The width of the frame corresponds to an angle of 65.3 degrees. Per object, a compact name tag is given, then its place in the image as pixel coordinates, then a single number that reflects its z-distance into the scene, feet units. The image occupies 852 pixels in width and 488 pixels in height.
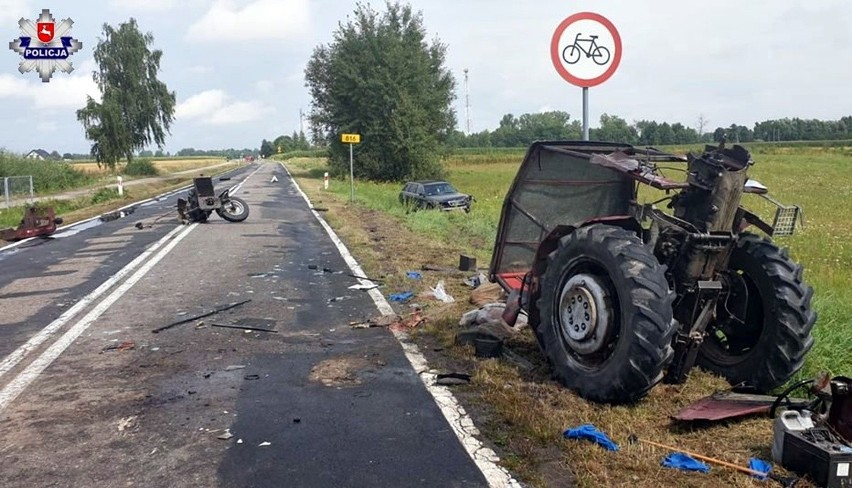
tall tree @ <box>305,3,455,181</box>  143.64
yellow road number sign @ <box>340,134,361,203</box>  79.02
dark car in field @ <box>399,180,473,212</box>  73.77
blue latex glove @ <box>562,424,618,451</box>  12.63
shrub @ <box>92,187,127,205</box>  99.56
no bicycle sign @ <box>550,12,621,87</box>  20.27
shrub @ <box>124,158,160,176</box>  210.38
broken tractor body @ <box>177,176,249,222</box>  60.03
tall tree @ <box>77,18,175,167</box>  191.11
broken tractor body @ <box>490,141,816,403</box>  13.91
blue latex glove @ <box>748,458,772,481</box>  11.59
